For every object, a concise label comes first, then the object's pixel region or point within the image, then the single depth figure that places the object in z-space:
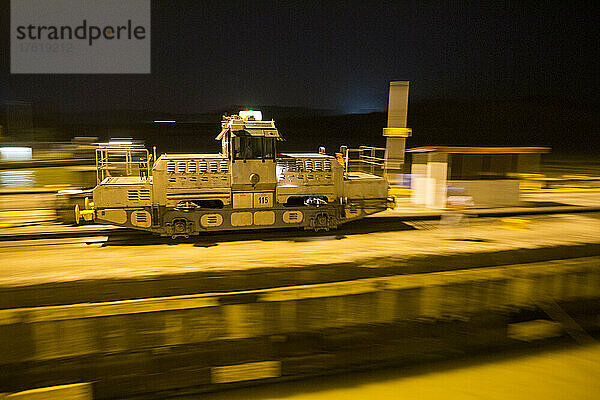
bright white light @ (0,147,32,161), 35.38
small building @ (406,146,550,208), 17.02
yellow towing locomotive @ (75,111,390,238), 12.04
